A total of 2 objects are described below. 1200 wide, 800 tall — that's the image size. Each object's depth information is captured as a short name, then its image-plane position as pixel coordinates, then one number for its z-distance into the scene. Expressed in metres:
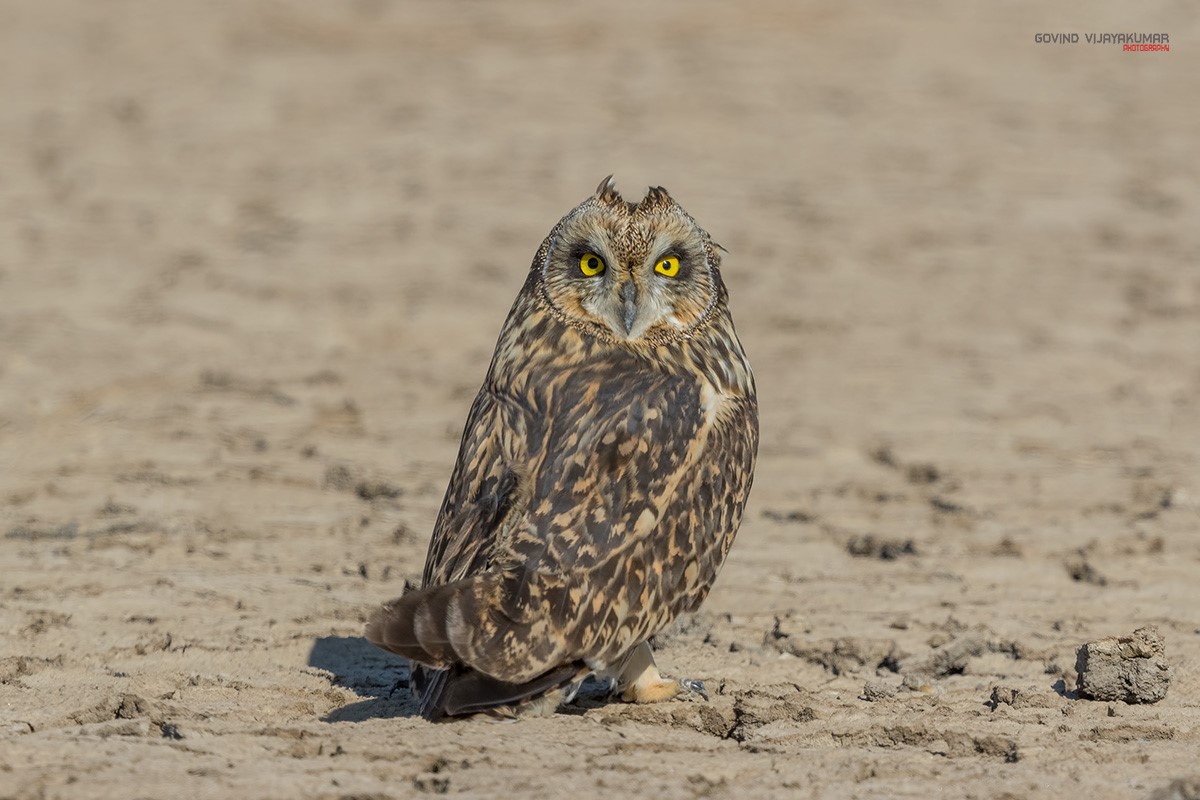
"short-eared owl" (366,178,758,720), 8.50
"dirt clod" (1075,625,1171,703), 9.49
